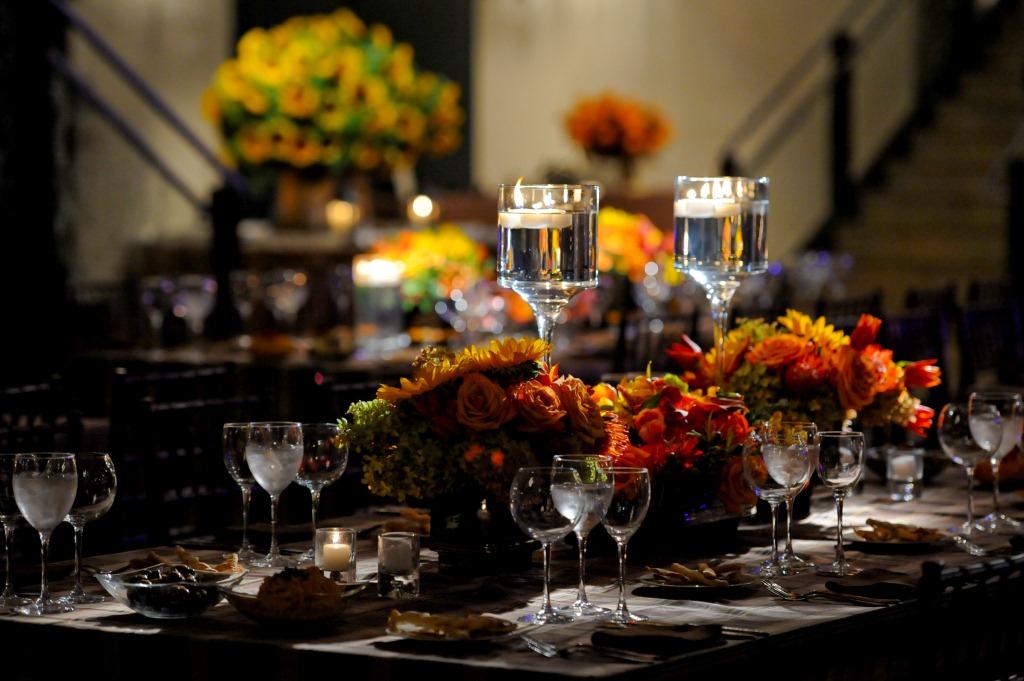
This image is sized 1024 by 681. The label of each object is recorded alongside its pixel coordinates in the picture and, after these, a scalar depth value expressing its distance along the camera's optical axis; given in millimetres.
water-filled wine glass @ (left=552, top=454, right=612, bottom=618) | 3882
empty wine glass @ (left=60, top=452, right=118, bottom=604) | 4273
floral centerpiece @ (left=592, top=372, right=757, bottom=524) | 4776
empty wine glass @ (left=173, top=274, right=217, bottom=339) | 10986
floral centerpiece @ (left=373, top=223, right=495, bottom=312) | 11037
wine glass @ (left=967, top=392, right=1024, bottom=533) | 5286
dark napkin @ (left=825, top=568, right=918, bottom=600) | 4245
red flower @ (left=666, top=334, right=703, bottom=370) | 5496
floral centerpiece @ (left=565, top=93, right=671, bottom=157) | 17959
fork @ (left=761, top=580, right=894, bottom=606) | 4184
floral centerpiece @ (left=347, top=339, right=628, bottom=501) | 4372
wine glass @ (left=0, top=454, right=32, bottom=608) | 4130
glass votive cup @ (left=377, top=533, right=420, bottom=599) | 4197
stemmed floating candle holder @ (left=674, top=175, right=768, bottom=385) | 5502
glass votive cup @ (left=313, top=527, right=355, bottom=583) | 4302
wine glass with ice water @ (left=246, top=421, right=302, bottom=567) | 4589
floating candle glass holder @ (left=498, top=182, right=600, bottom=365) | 5015
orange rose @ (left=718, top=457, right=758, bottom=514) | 4821
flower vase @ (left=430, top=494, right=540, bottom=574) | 4512
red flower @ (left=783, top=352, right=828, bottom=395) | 5327
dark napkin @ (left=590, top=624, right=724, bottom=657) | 3652
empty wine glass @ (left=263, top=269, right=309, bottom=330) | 11183
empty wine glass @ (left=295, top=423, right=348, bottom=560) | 4745
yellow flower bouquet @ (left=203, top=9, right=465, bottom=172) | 13043
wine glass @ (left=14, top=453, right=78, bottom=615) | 4069
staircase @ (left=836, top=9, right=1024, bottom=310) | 20112
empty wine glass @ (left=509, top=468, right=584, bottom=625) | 3866
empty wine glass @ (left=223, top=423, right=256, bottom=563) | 4620
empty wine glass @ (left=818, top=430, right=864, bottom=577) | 4620
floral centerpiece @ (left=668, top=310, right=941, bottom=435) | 5318
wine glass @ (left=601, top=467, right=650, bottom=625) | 3929
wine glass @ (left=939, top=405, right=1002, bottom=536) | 5302
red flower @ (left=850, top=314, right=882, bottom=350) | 5385
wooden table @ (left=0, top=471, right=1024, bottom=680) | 3608
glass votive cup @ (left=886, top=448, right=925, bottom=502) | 5853
